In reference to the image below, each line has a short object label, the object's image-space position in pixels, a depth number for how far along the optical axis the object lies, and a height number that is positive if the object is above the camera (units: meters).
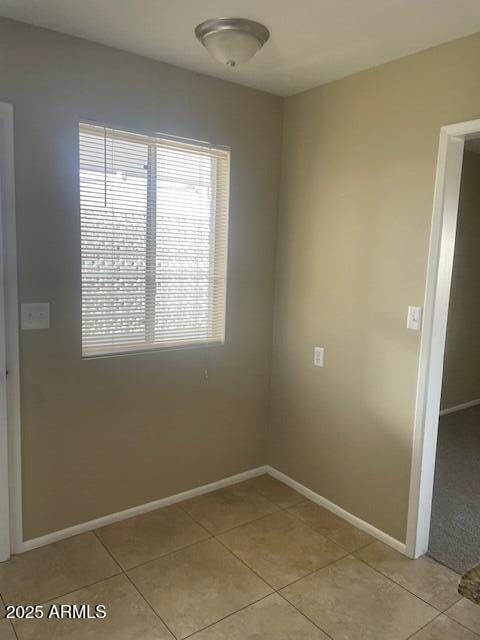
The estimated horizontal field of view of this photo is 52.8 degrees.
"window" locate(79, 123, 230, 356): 2.50 +0.05
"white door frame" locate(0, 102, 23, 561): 2.21 -0.56
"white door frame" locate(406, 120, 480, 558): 2.29 -0.33
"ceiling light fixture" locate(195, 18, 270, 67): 2.07 +0.93
